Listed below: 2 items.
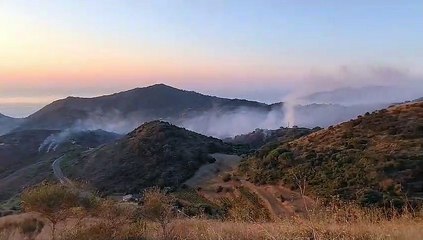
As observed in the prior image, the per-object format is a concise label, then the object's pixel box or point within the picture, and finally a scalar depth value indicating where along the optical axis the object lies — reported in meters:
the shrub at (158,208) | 11.55
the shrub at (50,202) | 12.56
